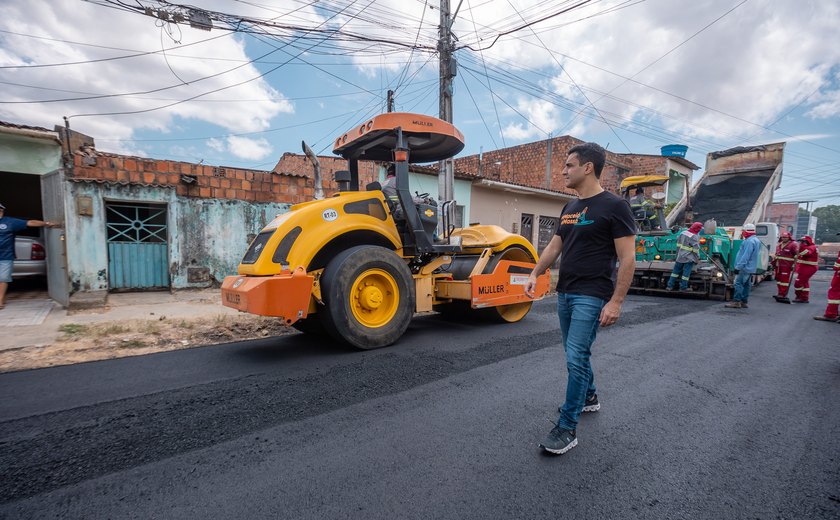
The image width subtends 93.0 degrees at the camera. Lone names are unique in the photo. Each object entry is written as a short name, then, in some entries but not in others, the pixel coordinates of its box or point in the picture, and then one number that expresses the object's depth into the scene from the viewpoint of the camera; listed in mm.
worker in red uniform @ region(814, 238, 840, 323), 6305
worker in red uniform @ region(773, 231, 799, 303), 9039
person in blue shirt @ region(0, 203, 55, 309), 6297
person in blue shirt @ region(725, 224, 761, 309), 7621
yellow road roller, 3740
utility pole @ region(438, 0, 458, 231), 9875
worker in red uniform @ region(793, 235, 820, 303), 8422
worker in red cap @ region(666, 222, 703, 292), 8523
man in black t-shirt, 2270
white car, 7449
